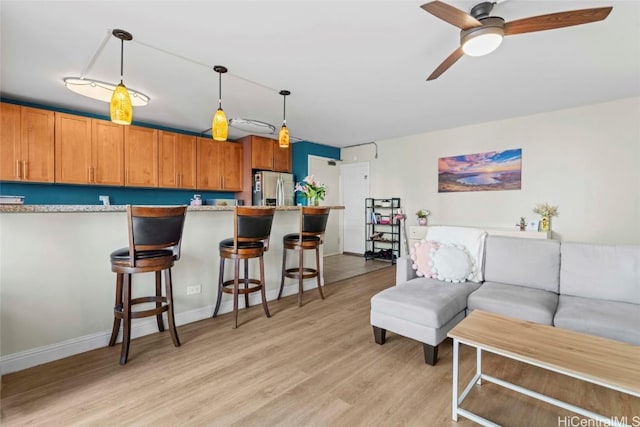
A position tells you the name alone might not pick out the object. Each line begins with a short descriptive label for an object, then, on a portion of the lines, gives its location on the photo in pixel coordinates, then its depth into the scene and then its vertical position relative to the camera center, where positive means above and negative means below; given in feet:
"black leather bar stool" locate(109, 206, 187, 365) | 6.53 -1.10
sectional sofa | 6.26 -2.15
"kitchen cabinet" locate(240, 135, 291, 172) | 17.93 +3.60
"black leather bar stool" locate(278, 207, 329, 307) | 10.61 -1.12
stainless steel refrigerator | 17.78 +1.26
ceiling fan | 5.36 +3.78
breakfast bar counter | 6.25 -1.78
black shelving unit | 18.95 -1.36
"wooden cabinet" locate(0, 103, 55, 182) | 11.02 +2.54
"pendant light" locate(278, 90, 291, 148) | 10.35 +2.62
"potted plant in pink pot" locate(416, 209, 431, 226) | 17.44 -0.36
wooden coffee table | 3.87 -2.19
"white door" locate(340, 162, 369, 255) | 20.98 +0.56
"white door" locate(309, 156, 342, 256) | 20.75 +1.06
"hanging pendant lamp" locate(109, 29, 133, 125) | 6.86 +2.46
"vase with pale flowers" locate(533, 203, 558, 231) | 13.46 -0.14
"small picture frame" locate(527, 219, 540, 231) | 13.73 -0.68
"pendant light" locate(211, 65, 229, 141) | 8.53 +2.45
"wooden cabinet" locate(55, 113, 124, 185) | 12.28 +2.59
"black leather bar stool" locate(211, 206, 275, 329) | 8.63 -1.07
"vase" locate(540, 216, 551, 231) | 13.50 -0.58
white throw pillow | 8.42 -1.61
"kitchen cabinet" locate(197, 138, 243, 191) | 16.70 +2.68
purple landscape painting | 14.55 +2.11
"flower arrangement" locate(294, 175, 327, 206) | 11.32 +0.75
